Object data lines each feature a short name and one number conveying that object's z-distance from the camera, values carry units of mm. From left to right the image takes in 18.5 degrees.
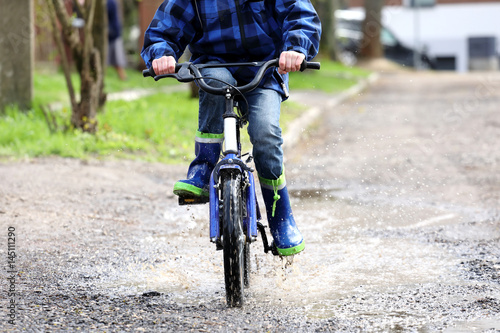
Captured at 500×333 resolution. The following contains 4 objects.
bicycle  6413
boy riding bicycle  6931
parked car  58454
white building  70219
